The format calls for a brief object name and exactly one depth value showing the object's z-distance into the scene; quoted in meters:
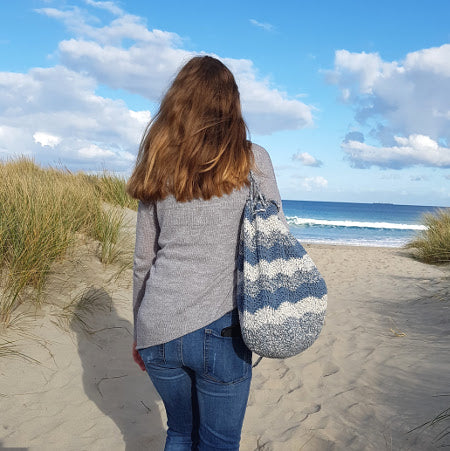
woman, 1.32
